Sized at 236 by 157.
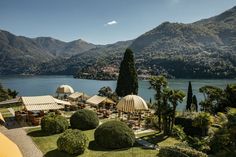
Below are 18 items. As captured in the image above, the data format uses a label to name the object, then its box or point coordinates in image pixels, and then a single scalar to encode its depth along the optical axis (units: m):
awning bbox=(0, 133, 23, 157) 3.42
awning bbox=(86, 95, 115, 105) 23.88
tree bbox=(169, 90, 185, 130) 14.78
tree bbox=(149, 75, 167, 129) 16.11
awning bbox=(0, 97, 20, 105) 24.56
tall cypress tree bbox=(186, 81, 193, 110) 32.04
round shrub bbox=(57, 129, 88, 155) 11.27
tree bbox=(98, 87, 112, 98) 37.03
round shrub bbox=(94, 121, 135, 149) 12.39
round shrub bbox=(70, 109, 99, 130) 16.08
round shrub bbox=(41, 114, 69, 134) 14.94
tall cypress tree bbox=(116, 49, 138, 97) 29.34
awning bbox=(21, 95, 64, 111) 17.82
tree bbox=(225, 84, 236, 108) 24.06
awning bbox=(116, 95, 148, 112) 16.57
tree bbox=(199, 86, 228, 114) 25.09
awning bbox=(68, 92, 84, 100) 28.03
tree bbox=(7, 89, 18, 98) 39.22
